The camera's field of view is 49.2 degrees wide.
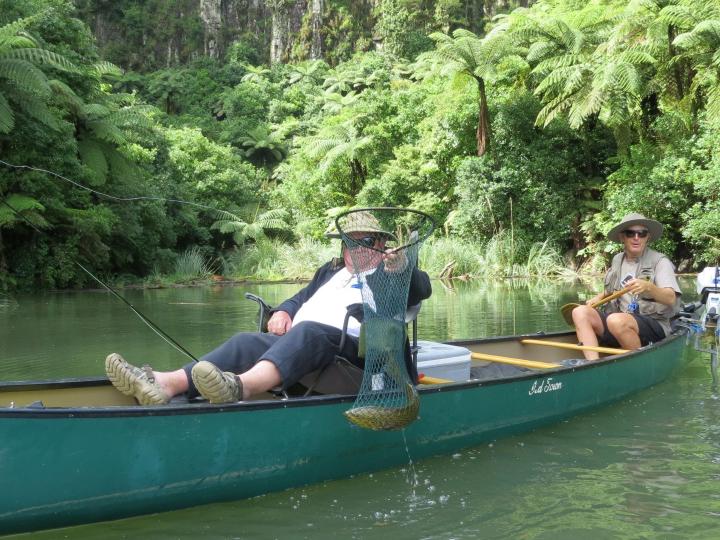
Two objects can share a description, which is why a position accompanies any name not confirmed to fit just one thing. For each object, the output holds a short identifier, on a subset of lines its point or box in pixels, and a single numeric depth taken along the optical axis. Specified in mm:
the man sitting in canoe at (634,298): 6277
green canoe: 3307
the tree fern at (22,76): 14755
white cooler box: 5164
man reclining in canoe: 3857
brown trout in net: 3932
